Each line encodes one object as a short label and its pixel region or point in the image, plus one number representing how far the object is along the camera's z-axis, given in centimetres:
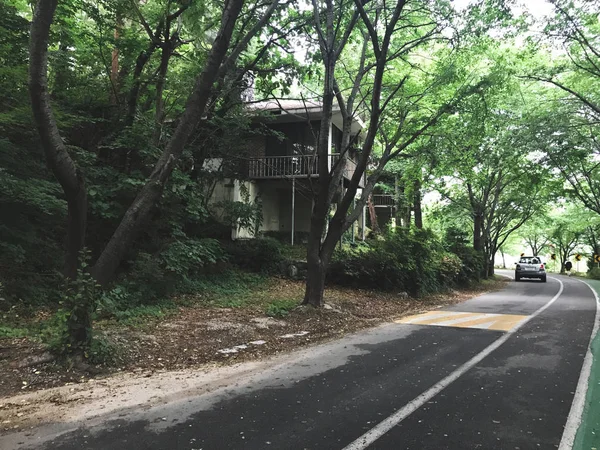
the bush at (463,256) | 2131
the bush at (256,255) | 1572
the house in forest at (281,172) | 1794
